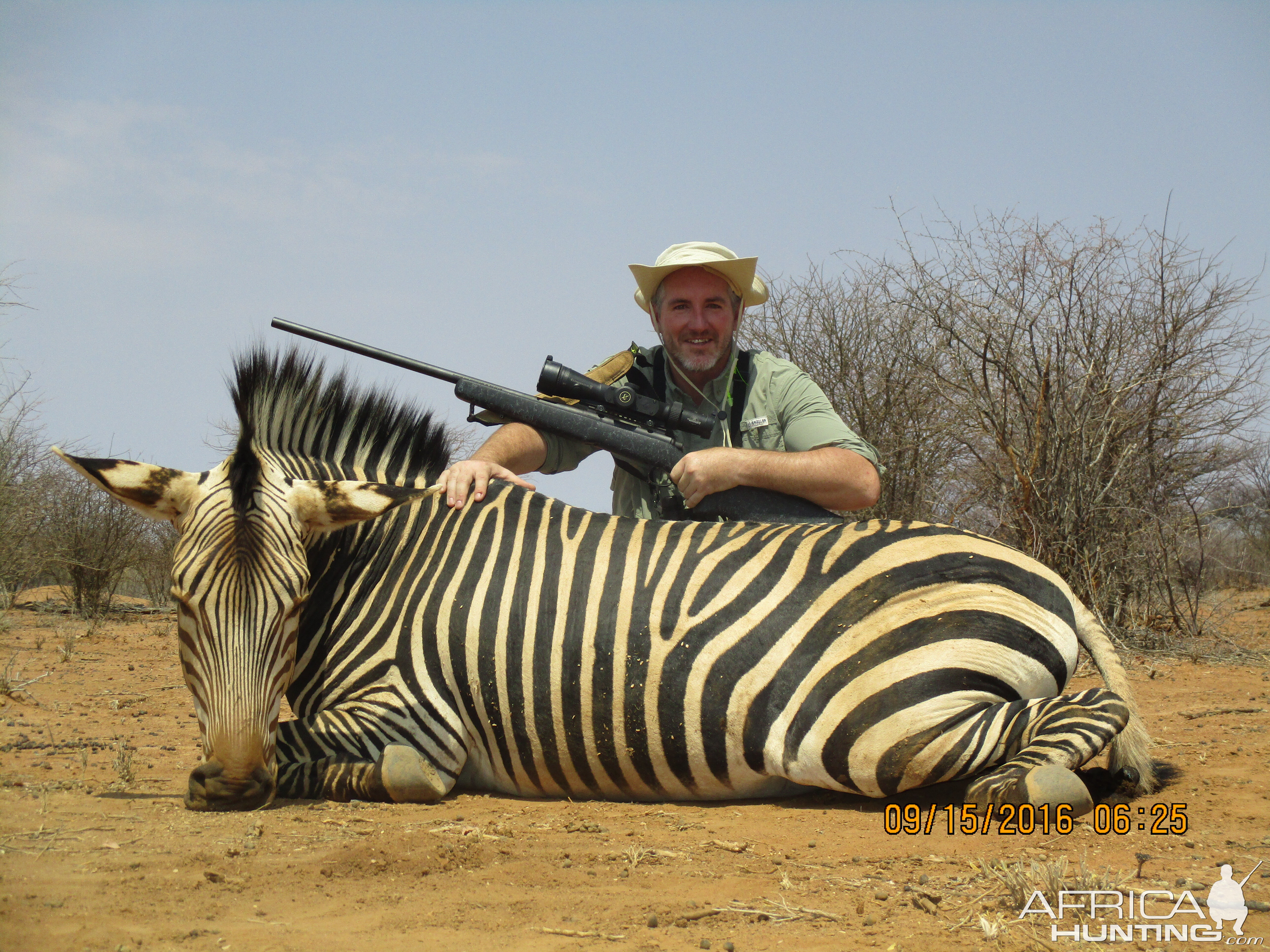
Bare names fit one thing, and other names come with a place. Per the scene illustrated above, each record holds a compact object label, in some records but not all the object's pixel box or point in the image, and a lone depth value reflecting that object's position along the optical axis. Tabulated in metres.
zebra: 3.33
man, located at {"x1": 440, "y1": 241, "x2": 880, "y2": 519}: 4.57
